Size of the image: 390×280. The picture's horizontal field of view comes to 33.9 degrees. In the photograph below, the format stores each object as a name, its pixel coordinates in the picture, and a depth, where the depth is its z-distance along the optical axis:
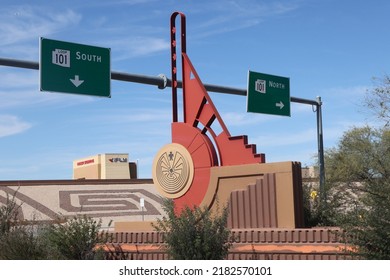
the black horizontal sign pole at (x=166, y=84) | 17.83
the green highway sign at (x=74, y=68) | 18.61
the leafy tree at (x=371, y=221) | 11.37
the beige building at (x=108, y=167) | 102.19
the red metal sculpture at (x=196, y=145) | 17.27
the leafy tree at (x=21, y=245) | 15.52
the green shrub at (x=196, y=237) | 13.05
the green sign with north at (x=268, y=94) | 24.59
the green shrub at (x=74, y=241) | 15.67
